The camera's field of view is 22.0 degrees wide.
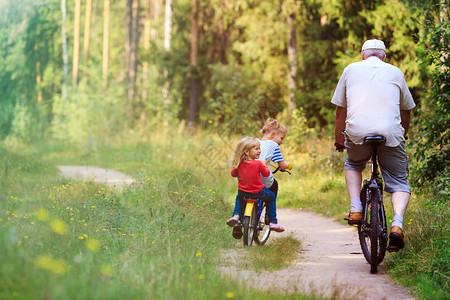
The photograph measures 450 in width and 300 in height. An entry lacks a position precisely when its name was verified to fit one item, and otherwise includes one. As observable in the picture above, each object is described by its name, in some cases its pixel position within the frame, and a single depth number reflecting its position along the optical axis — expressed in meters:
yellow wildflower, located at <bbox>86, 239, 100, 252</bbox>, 8.20
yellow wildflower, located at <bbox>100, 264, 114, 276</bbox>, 7.40
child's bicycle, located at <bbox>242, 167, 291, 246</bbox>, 12.69
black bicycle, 10.54
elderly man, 10.55
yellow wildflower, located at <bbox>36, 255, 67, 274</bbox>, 6.81
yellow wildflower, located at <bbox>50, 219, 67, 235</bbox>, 8.35
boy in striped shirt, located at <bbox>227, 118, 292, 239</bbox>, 12.71
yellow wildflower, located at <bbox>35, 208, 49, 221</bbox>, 8.48
